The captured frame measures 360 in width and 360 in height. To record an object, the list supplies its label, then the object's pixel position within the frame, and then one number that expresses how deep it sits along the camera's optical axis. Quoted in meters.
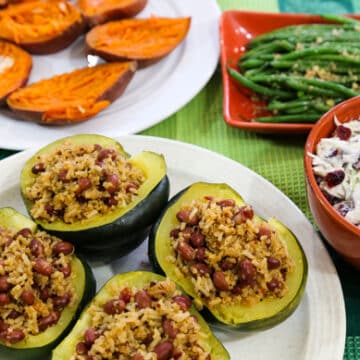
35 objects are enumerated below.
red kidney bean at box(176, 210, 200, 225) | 0.57
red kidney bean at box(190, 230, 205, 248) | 0.56
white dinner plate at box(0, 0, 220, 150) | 0.73
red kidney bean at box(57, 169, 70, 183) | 0.59
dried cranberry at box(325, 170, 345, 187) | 0.61
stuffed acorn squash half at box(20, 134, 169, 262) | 0.59
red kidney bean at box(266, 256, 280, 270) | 0.56
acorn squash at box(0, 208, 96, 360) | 0.53
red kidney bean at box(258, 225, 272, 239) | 0.57
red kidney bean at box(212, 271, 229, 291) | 0.55
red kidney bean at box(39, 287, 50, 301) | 0.55
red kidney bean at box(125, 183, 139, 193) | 0.60
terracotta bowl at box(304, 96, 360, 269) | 0.58
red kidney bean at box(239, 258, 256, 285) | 0.55
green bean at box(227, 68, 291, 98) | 0.76
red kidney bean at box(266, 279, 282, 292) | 0.55
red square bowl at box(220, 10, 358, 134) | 0.76
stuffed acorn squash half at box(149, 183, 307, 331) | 0.55
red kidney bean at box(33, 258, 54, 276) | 0.55
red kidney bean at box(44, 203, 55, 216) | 0.59
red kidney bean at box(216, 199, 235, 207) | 0.58
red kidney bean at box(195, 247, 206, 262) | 0.56
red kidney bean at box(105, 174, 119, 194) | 0.59
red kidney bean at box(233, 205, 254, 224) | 0.56
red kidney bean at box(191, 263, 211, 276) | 0.56
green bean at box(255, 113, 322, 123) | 0.73
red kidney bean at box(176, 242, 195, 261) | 0.56
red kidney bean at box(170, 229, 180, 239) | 0.58
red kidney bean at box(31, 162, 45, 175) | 0.61
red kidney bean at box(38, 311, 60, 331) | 0.54
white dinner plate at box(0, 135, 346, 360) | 0.58
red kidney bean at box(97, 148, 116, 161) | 0.61
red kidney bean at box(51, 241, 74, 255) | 0.58
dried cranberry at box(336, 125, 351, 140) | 0.64
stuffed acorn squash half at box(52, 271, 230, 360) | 0.51
